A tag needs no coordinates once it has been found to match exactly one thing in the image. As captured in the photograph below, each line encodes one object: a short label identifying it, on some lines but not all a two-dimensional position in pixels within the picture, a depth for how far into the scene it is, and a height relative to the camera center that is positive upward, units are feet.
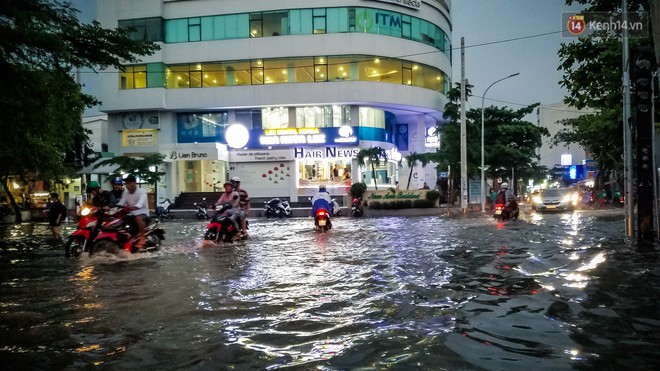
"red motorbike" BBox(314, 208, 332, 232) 59.62 -4.35
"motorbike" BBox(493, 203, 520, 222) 70.38 -4.63
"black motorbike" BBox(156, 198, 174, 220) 110.01 -5.62
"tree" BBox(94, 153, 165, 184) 115.14 +3.80
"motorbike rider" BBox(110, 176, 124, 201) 40.01 -0.36
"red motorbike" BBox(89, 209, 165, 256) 36.68 -3.66
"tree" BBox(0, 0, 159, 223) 42.09 +11.40
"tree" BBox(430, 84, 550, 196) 125.29 +9.62
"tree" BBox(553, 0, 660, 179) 51.33 +10.72
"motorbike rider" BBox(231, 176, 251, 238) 51.70 -2.09
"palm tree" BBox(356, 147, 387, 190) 118.11 +5.26
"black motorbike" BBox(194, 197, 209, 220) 106.01 -6.10
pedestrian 54.60 -2.89
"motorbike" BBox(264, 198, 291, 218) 101.55 -5.35
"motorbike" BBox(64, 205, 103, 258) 37.58 -3.08
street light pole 111.88 +0.73
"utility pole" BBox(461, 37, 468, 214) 101.04 +5.11
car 103.09 -4.66
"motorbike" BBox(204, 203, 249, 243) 48.24 -4.08
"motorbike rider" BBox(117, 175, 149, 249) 37.81 -1.36
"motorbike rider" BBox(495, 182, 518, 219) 70.28 -3.09
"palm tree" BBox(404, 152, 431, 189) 120.98 +4.47
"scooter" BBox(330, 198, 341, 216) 100.14 -5.59
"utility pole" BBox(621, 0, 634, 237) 46.68 +3.43
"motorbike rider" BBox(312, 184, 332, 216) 60.29 -2.37
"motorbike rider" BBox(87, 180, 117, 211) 38.06 -1.03
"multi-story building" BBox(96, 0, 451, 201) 129.70 +22.74
